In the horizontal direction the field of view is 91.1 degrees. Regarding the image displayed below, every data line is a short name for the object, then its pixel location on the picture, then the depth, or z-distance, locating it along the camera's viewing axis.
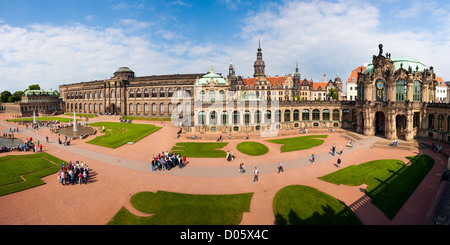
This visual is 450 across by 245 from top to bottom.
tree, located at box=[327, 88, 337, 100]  105.44
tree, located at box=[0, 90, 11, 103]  154.00
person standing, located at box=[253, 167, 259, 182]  25.57
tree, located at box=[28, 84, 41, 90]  155.10
